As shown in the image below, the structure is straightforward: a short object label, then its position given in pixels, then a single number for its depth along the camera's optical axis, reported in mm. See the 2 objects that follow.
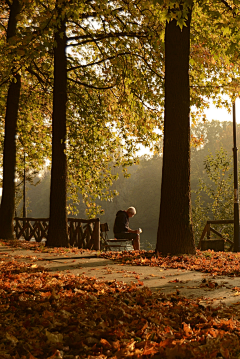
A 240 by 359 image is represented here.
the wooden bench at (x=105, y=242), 13448
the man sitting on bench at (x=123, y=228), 12070
